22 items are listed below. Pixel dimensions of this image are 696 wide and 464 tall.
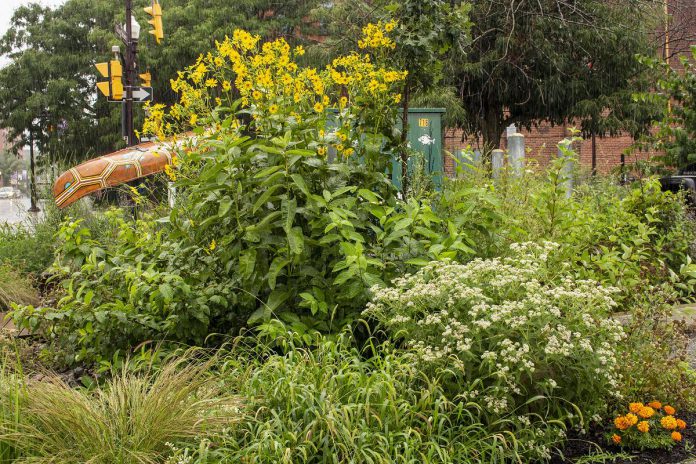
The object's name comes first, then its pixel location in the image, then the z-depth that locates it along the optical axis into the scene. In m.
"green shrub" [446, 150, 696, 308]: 5.03
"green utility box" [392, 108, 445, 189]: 9.55
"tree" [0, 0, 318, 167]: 30.39
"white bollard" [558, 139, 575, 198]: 5.26
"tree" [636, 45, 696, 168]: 8.34
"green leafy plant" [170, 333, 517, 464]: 3.06
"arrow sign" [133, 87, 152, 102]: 15.42
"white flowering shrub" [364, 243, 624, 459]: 3.35
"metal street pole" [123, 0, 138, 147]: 15.76
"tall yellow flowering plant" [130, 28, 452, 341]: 4.28
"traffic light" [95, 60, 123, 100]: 15.10
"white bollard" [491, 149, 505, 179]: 9.86
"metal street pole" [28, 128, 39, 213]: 11.31
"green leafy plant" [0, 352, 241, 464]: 3.07
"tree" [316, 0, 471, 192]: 5.55
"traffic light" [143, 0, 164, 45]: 14.42
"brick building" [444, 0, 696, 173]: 27.95
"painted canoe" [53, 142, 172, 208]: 10.98
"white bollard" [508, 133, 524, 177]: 10.02
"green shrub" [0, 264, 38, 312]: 7.67
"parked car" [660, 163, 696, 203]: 11.01
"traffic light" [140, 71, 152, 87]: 17.08
